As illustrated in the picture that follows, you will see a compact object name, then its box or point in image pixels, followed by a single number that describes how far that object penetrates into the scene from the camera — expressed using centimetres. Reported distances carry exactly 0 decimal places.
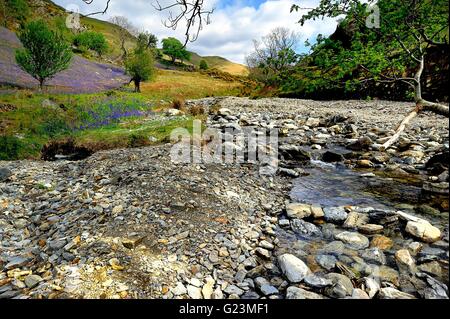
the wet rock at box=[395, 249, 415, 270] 436
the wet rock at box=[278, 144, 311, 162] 1086
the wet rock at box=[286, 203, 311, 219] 612
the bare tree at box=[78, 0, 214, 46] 316
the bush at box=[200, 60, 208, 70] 9111
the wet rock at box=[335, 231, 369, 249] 502
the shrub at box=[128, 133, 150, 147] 1087
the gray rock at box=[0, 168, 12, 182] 761
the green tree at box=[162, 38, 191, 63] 9575
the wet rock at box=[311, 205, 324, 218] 611
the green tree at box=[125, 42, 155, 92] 3834
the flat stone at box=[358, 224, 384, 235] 540
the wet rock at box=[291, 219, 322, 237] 550
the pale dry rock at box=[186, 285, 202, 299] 373
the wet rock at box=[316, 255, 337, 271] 445
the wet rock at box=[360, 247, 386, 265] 456
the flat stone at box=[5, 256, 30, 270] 424
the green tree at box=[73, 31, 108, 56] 6872
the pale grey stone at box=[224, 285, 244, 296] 388
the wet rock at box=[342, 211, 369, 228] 570
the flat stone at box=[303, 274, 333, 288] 389
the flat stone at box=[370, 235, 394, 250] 495
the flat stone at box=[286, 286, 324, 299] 369
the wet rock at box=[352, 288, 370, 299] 365
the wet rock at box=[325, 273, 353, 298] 371
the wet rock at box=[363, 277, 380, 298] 375
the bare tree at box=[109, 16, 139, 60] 6719
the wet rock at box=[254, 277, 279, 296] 391
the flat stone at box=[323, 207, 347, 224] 594
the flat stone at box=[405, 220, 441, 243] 492
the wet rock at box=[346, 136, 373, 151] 1184
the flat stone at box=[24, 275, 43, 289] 379
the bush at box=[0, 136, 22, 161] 1021
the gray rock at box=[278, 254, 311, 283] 410
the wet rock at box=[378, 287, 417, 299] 364
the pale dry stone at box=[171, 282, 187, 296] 373
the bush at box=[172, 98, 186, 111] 2157
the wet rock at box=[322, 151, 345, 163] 1059
